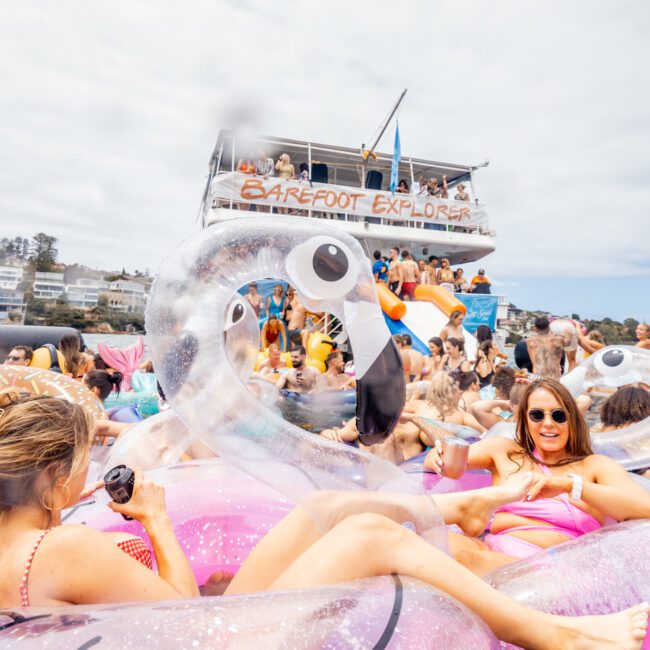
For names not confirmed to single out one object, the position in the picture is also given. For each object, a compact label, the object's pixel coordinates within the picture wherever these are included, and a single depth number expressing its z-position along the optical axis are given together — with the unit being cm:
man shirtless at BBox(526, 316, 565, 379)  522
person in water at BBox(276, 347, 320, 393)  536
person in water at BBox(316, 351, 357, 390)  549
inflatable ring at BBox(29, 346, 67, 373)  421
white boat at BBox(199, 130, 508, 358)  1026
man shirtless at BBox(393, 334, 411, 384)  575
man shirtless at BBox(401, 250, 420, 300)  963
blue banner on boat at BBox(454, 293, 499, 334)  1014
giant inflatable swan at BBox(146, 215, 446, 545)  146
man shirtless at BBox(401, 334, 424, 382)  589
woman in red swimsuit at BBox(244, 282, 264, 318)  520
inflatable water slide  829
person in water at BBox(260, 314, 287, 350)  664
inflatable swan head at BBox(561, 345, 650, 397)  329
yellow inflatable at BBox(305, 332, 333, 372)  667
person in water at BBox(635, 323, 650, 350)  527
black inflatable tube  705
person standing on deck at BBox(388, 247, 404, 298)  955
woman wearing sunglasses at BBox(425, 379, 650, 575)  162
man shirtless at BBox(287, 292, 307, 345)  681
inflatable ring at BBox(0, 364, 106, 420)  256
